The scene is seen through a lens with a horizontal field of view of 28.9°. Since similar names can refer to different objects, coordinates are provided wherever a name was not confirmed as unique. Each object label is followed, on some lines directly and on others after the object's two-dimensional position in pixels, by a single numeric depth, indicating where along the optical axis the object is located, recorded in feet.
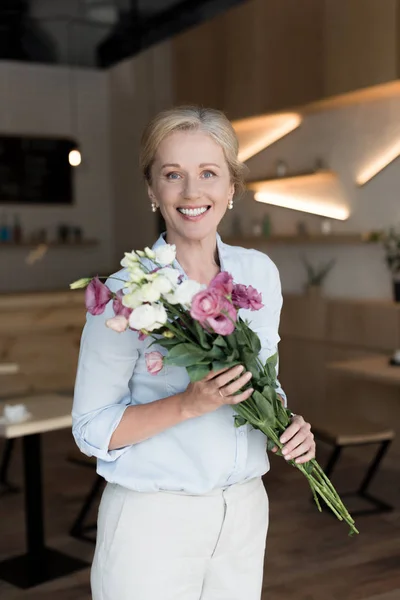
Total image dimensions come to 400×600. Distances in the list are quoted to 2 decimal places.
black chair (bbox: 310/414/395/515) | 13.53
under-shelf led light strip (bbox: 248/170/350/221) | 18.76
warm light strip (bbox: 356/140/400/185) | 17.11
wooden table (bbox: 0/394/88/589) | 11.15
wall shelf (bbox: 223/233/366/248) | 17.92
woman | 4.42
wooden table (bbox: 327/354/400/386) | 13.66
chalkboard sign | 27.14
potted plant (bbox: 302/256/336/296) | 19.15
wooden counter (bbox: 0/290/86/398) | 21.68
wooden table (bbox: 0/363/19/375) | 15.51
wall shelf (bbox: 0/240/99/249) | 26.99
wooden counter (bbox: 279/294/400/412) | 17.13
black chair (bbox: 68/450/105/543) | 12.77
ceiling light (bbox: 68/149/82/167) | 22.84
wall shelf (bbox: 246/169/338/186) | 18.74
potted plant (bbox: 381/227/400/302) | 16.85
